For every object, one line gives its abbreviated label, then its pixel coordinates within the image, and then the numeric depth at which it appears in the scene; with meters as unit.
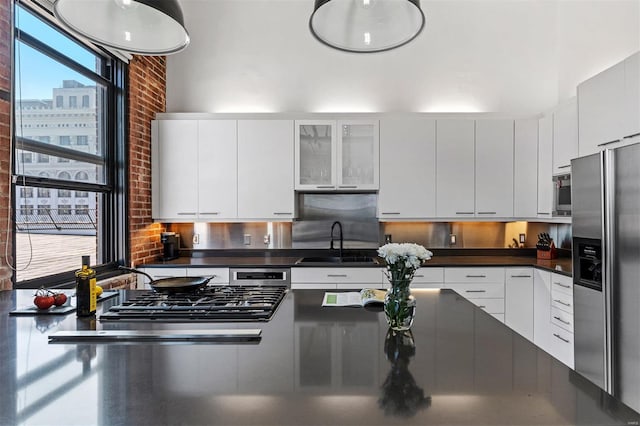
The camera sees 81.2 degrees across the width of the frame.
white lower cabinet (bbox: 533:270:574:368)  2.92
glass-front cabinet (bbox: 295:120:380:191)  3.64
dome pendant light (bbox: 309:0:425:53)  1.52
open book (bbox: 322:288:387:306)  1.71
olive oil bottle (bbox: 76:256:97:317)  1.51
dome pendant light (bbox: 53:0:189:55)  1.37
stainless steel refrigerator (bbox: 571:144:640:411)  2.04
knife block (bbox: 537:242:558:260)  3.70
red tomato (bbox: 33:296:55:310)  1.58
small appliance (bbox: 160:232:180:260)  3.69
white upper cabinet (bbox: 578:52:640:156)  2.36
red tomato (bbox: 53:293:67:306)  1.65
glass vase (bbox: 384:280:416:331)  1.29
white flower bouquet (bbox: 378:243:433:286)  1.25
